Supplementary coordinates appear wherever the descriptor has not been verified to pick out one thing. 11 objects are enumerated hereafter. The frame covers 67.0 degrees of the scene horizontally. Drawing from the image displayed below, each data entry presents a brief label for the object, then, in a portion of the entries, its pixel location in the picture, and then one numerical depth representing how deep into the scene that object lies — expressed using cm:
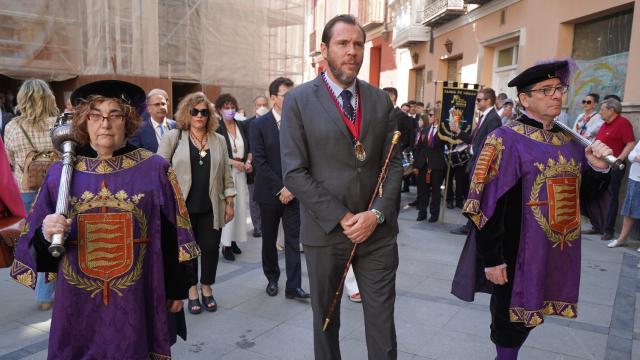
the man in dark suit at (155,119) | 471
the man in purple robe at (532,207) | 273
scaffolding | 1238
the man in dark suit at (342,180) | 259
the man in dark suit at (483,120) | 746
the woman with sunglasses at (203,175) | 420
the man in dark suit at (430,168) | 852
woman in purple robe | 221
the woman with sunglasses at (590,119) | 763
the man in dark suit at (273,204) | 464
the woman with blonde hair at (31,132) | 441
